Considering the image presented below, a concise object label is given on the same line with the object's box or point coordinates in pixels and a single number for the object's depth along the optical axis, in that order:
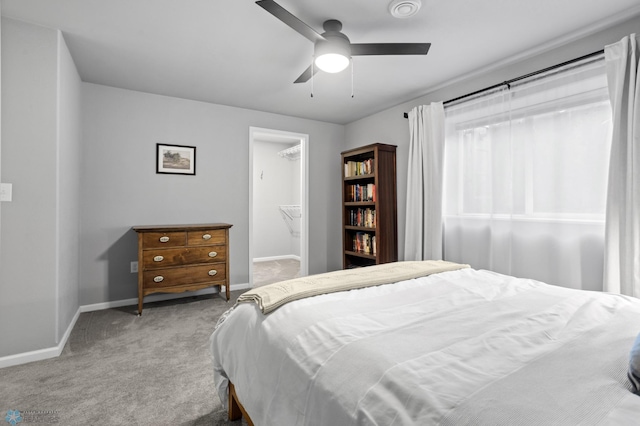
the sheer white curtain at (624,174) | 2.11
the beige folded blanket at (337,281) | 1.45
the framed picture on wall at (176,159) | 3.80
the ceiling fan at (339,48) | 2.17
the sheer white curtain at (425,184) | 3.47
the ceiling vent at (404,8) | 2.04
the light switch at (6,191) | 2.17
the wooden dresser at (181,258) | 3.26
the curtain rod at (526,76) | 2.37
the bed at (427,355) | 0.73
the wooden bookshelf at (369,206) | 3.96
